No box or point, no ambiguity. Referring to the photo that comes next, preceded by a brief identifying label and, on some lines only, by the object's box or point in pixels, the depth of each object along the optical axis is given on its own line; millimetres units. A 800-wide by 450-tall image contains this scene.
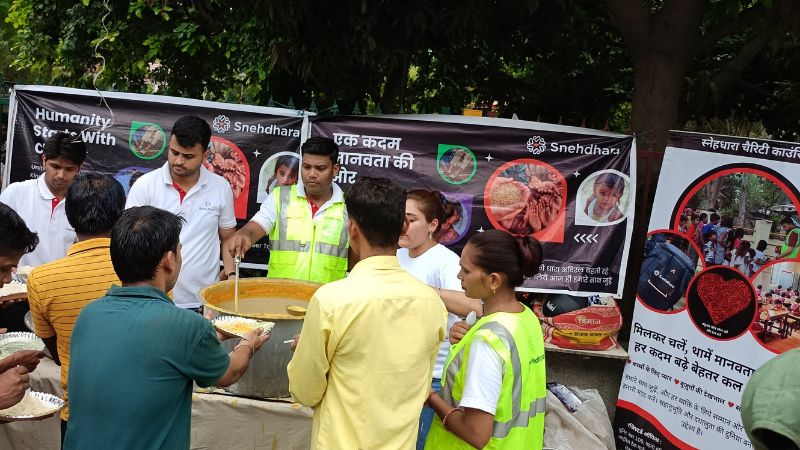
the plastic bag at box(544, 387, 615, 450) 4285
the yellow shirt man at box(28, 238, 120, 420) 2562
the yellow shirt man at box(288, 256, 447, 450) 2197
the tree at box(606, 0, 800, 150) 4930
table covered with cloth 3295
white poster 4004
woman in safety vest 2332
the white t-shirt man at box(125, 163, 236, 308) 4043
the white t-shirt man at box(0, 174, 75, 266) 4266
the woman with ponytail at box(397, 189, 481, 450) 3270
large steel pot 2861
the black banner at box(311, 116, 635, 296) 4914
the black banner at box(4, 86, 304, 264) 5125
